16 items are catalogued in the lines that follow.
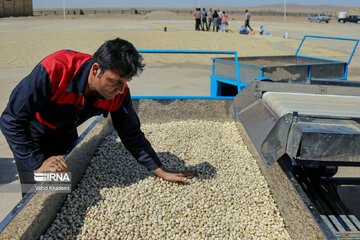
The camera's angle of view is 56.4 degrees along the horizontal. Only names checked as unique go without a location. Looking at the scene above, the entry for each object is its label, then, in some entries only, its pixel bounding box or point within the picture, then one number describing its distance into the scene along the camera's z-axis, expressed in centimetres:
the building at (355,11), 4742
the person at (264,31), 2034
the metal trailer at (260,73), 511
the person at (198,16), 2254
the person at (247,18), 2085
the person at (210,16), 2350
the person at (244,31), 2014
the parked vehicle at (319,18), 4199
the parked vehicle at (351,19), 3942
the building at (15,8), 4612
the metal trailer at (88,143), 201
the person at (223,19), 2180
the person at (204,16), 2351
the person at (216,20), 2218
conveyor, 185
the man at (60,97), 200
